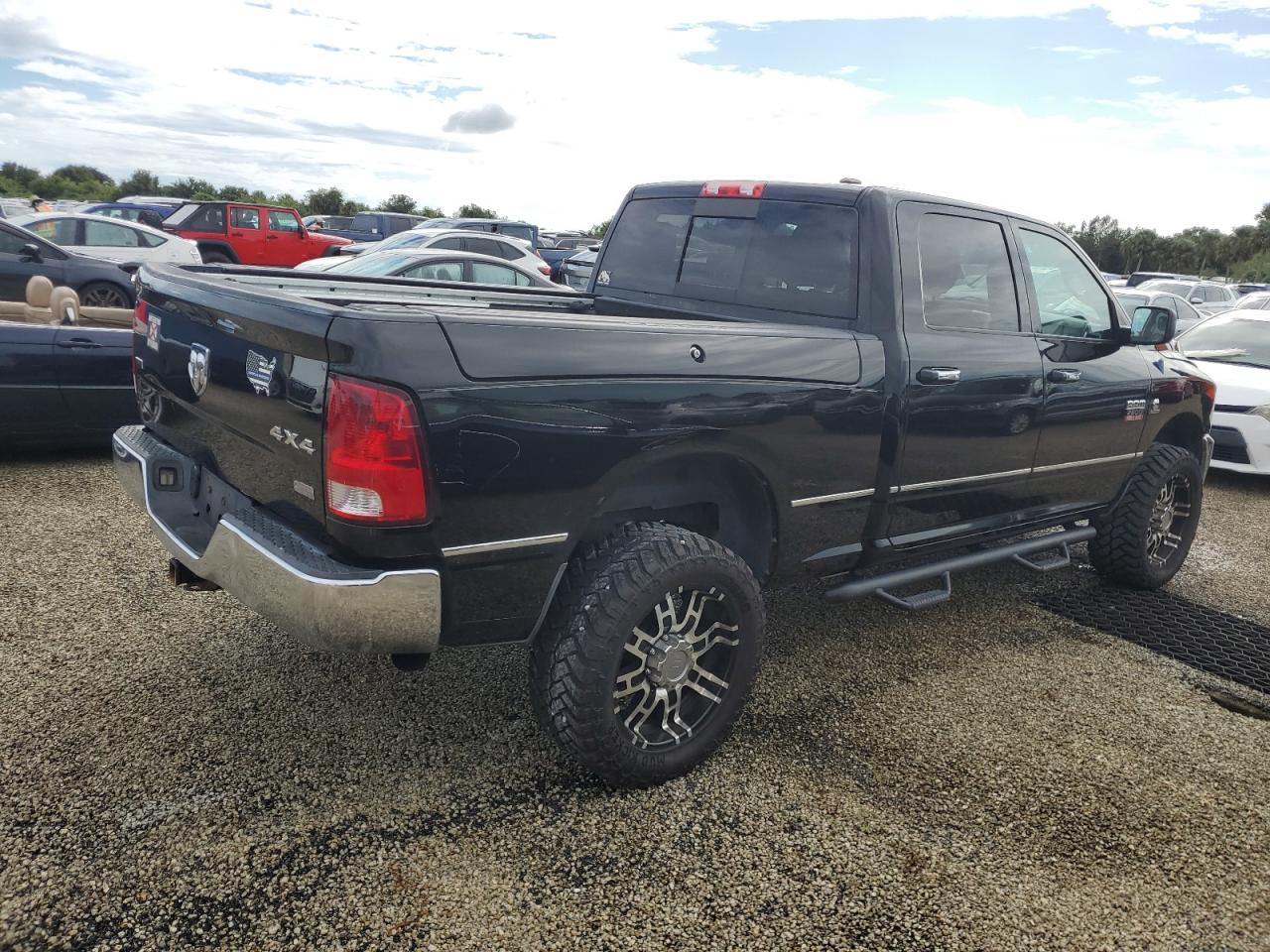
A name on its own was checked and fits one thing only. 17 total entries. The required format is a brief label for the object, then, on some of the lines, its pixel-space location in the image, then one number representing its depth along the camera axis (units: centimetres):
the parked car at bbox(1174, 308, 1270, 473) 746
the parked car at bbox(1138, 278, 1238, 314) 2041
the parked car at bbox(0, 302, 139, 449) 560
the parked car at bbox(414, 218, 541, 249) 2134
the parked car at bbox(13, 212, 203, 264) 1323
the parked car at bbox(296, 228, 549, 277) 1295
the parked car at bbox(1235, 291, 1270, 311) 1563
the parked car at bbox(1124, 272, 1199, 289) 2642
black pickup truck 239
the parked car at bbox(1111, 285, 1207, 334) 1516
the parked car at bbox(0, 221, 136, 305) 1023
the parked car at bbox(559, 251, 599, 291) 1709
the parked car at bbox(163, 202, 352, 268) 1912
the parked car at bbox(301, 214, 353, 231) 2952
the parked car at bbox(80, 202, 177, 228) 1858
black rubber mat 424
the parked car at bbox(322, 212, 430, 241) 2598
